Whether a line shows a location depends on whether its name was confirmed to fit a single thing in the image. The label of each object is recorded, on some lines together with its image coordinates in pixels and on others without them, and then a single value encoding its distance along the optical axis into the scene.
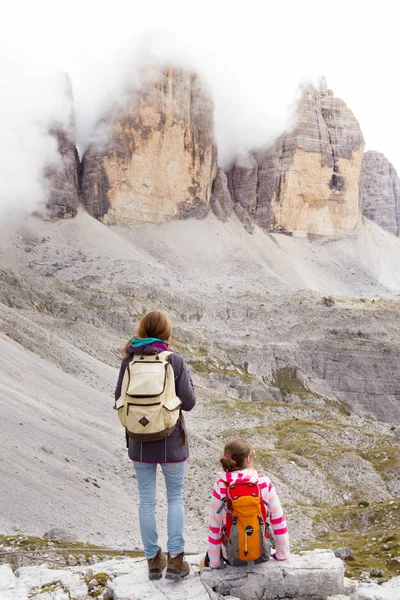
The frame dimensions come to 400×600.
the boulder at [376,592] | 6.57
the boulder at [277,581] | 6.72
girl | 6.80
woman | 6.82
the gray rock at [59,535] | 12.82
